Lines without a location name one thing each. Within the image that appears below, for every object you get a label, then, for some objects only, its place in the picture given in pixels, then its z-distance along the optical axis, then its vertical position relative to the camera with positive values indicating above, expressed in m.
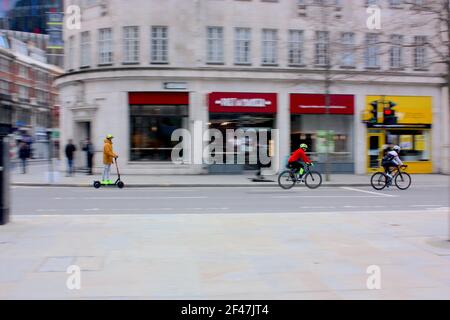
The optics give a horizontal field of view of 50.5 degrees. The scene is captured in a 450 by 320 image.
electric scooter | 18.66 -1.21
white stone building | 24.59 +3.76
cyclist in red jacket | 17.78 -0.32
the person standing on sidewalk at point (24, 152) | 26.81 +0.08
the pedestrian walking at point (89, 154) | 24.06 -0.04
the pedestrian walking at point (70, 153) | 23.84 +0.01
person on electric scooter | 18.25 -0.03
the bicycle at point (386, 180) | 18.67 -1.11
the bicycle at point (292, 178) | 18.22 -0.98
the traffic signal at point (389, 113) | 24.69 +2.02
